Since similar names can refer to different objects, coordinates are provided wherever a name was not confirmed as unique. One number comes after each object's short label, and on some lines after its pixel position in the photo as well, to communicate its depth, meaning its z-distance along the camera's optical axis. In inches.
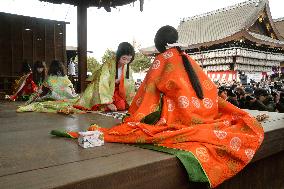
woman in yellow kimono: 169.9
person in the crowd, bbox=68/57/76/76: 475.1
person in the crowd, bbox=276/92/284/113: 225.9
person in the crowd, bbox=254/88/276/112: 229.6
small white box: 82.9
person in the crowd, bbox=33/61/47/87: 265.0
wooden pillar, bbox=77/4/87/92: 296.8
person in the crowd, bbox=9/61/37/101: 275.3
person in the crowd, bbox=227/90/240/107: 241.9
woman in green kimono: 215.2
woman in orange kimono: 78.3
